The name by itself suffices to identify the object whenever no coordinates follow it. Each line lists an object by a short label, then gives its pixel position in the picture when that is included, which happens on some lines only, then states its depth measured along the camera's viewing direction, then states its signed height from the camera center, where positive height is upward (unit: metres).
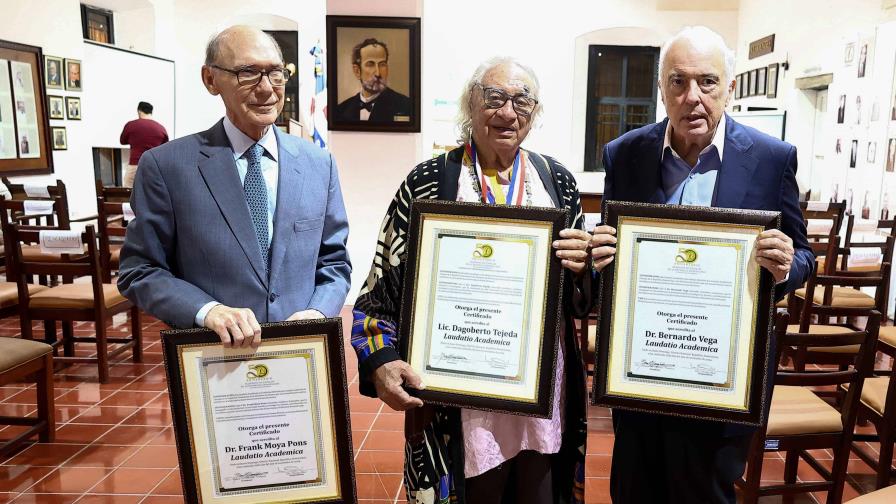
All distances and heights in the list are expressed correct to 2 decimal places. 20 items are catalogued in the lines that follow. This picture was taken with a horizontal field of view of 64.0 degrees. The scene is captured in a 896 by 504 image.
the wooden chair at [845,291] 4.00 -0.87
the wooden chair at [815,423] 2.65 -1.06
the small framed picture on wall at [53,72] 9.82 +0.99
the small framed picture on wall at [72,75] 10.26 +1.00
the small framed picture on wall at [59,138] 10.05 +0.09
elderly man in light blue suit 1.72 -0.16
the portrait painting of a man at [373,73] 6.09 +0.63
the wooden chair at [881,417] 3.01 -1.14
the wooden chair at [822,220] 5.28 -0.52
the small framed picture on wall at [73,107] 10.37 +0.53
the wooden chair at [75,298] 4.34 -0.98
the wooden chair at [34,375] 3.51 -1.18
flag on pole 7.33 +0.48
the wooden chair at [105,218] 5.28 -0.55
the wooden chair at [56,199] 6.22 -0.54
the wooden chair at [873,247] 4.57 -0.68
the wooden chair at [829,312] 3.86 -0.92
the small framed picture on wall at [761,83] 9.79 +0.93
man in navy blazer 1.71 -0.08
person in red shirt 10.51 +0.15
